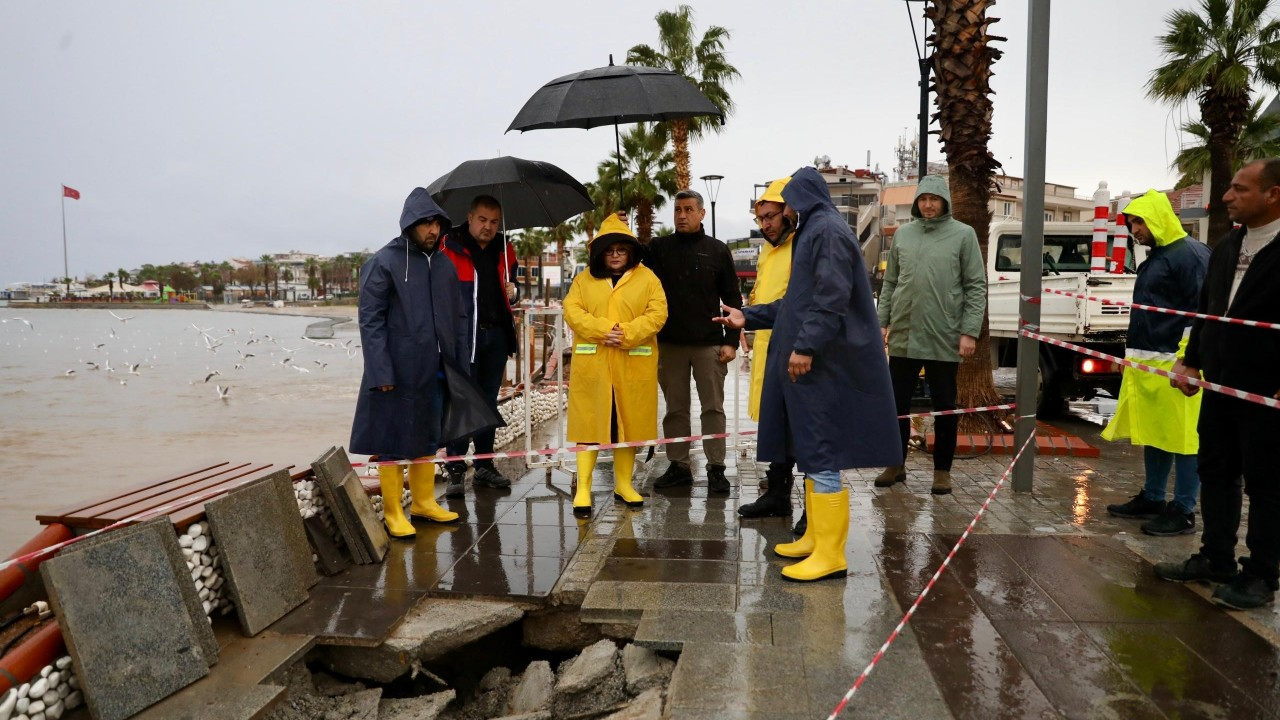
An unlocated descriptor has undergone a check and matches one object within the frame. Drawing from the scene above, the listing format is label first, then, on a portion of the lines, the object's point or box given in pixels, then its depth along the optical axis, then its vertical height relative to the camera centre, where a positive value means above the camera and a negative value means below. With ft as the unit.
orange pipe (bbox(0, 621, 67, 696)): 7.96 -3.67
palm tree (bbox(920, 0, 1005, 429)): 23.31 +5.50
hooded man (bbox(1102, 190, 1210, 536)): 14.48 -1.58
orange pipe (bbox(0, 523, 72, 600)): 9.18 -3.11
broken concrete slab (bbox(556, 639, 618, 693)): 9.91 -4.75
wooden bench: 10.27 -2.80
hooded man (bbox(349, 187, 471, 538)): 13.84 -0.77
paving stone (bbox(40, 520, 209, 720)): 8.30 -3.54
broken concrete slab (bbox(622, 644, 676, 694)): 9.49 -4.56
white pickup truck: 25.50 -0.56
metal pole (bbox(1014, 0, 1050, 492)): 16.53 +1.62
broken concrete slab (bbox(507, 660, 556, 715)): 10.33 -5.25
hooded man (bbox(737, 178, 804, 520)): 14.33 +0.25
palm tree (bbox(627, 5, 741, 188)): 80.69 +25.04
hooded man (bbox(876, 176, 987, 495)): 16.29 -0.05
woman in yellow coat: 15.53 -0.95
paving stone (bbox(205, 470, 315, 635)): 10.37 -3.46
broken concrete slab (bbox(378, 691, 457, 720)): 10.05 -5.29
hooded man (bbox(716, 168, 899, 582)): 11.41 -1.29
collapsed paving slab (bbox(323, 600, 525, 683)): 10.27 -4.54
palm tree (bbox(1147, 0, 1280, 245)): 55.67 +16.03
